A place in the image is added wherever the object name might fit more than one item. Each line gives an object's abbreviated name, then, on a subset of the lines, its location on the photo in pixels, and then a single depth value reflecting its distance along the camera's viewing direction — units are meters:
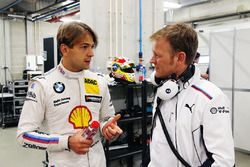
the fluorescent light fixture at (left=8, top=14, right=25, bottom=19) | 8.00
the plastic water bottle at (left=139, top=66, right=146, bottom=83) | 3.31
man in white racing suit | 1.32
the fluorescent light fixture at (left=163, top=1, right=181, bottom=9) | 6.80
